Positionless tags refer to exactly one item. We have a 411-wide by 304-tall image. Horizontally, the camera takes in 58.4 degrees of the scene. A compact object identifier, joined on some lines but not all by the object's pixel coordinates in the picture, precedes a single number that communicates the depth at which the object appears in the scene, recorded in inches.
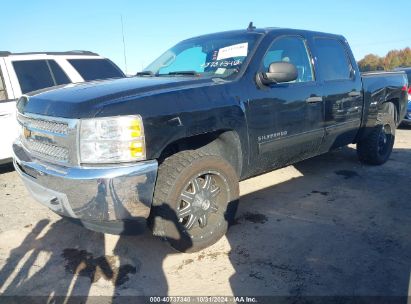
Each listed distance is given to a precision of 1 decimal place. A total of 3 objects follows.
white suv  208.4
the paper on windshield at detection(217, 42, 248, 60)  142.1
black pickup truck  100.8
